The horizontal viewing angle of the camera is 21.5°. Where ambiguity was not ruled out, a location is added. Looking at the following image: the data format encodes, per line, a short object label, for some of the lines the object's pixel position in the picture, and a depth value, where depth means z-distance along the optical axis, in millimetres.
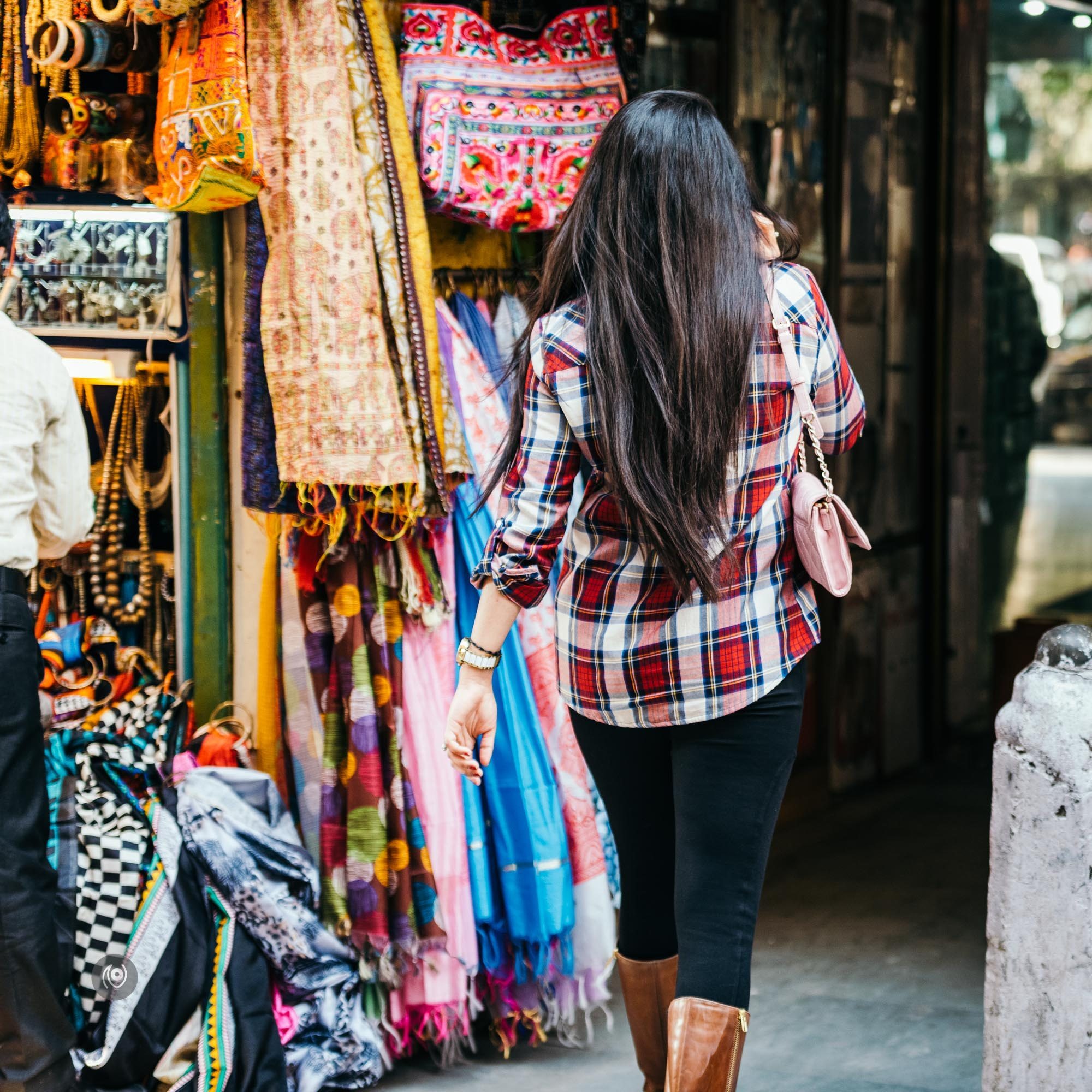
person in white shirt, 5305
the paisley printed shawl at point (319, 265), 5699
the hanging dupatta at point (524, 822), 6071
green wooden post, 6276
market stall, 5703
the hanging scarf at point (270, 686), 6163
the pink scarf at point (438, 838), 6031
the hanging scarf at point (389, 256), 5757
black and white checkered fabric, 5724
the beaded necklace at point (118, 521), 6739
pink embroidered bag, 5889
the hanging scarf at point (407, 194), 5823
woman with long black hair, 4122
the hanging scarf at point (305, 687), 6046
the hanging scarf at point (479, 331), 6334
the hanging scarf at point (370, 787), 5933
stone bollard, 4673
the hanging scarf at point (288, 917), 5721
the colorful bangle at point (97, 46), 6236
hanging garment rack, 6334
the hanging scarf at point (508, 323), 6411
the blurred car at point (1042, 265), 13530
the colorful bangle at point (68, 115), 6473
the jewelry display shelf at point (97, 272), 6356
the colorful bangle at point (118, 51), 6305
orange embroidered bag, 5513
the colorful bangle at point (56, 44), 6261
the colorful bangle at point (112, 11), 6155
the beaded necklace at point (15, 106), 6586
